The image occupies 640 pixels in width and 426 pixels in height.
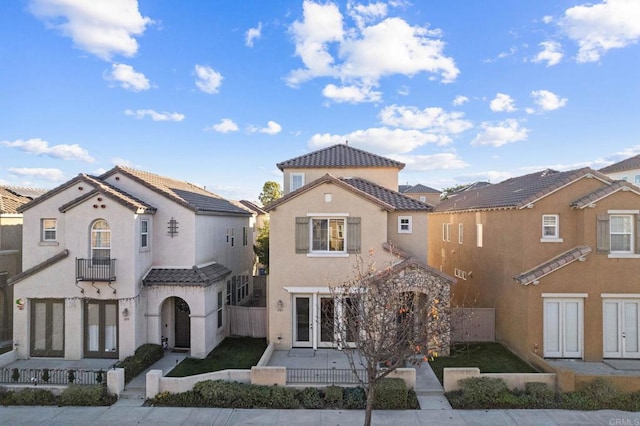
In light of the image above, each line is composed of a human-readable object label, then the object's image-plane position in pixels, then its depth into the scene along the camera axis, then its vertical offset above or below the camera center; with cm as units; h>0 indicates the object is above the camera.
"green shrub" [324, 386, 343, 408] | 1330 -611
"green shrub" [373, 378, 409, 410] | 1316 -602
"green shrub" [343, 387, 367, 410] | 1318 -612
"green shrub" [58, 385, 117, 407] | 1345 -616
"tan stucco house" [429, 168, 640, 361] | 1612 -204
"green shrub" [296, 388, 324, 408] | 1323 -612
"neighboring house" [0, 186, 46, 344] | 1998 -182
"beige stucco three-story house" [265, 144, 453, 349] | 1795 -135
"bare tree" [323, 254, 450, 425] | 1056 -318
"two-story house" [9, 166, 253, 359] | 1686 -239
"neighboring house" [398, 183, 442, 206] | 4781 +344
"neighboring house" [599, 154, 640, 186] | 4225 +573
